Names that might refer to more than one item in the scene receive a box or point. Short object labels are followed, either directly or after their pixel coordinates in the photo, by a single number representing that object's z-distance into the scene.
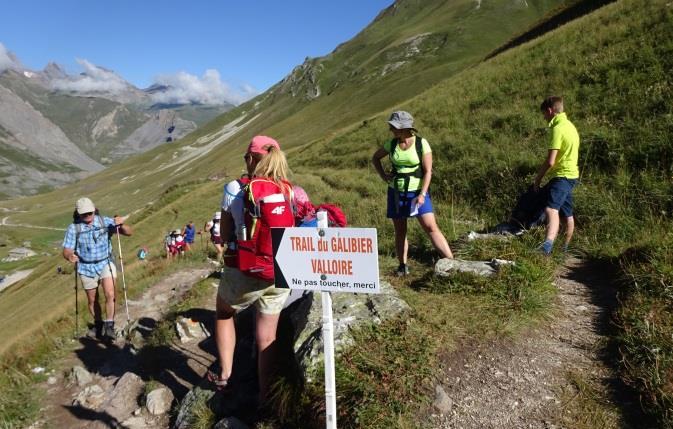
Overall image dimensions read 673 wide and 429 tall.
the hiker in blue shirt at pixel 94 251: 8.62
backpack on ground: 7.36
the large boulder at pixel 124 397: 6.43
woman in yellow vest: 6.60
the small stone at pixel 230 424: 4.62
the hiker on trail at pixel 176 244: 20.61
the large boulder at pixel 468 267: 5.91
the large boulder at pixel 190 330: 7.76
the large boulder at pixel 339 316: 4.55
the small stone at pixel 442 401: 3.89
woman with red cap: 4.50
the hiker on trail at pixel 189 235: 21.62
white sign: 3.43
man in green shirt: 6.65
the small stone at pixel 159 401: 6.16
